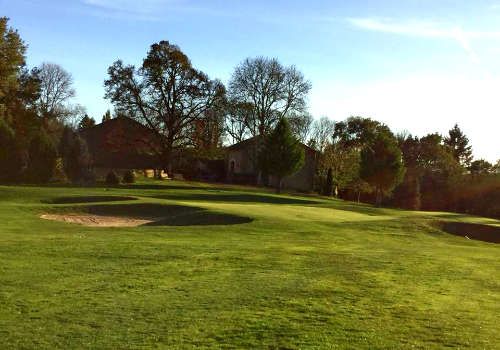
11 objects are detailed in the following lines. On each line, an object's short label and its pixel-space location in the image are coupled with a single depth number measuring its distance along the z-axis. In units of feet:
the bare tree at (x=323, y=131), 301.43
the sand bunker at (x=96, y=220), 83.68
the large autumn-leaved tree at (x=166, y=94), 216.54
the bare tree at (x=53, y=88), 273.54
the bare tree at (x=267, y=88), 225.56
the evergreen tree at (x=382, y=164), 174.81
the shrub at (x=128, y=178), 176.24
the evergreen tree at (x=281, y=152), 177.88
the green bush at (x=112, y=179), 173.37
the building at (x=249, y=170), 261.03
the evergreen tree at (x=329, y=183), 246.47
